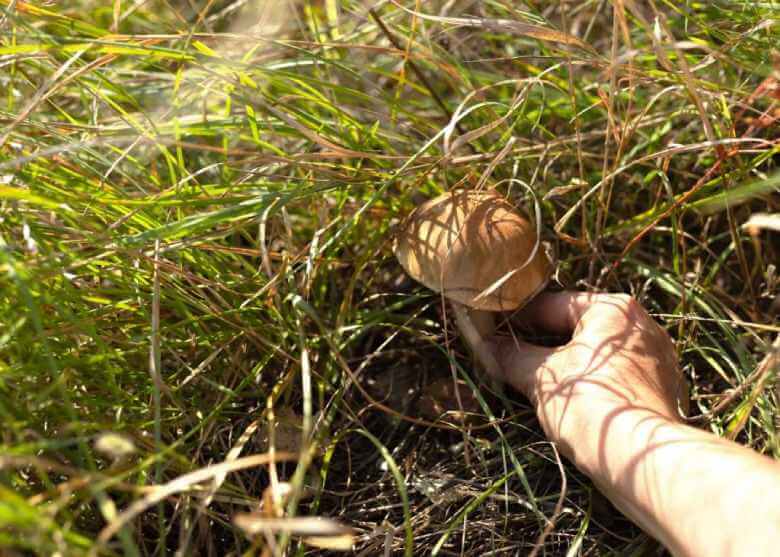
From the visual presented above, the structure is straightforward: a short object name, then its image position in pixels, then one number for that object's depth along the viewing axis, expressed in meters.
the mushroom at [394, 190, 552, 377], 0.59
